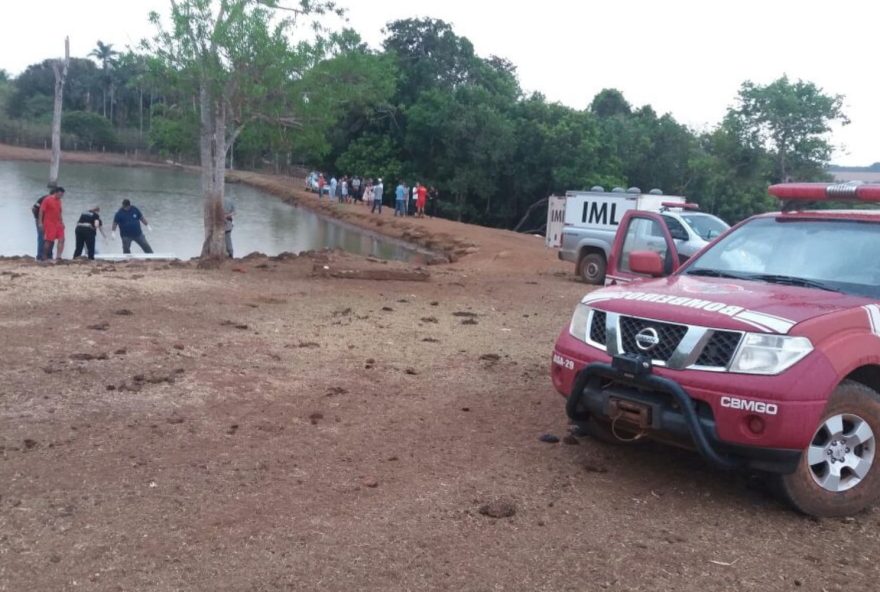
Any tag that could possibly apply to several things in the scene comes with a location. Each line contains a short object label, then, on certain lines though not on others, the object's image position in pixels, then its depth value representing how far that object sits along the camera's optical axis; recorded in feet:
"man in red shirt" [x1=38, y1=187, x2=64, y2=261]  54.44
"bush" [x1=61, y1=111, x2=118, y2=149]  264.93
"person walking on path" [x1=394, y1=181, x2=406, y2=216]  127.85
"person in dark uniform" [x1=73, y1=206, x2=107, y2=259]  59.77
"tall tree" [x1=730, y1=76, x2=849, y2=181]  136.36
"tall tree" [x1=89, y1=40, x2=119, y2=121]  330.67
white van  59.67
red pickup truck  14.89
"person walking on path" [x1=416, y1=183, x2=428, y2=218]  129.70
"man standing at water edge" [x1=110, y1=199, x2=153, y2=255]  62.49
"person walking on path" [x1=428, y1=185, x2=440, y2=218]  150.41
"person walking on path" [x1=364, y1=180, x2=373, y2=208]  150.81
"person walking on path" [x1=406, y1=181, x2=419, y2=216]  140.15
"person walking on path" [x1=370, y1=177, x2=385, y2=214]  133.35
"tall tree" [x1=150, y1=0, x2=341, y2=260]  47.70
